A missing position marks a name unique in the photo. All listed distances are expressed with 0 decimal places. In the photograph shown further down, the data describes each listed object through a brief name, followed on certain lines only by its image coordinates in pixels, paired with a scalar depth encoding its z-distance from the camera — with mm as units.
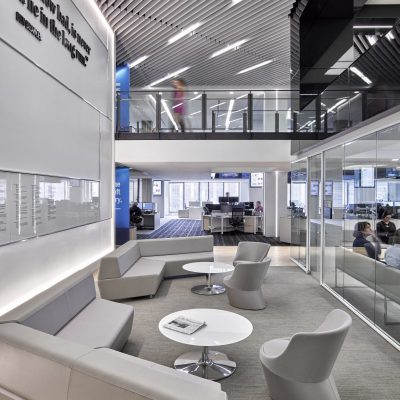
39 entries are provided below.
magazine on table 3127
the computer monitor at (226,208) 14789
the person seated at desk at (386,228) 4598
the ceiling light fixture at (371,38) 9585
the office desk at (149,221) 15880
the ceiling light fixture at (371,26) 9227
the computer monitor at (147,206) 16578
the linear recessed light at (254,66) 11375
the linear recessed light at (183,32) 8589
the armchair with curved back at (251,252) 6426
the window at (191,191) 25223
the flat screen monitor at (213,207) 15279
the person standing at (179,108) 9031
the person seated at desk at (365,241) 4817
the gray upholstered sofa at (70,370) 1804
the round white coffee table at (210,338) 2979
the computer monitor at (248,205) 15853
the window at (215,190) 24734
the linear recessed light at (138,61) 10573
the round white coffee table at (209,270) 5812
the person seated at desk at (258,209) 14883
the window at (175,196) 25686
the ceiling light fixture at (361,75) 5045
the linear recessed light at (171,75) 11831
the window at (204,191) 25031
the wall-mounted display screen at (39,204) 4219
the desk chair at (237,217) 14281
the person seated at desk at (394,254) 4262
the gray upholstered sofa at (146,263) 5438
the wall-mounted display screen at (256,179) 19531
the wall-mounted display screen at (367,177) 4895
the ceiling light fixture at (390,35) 4298
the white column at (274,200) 12609
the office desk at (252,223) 14430
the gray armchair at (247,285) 5066
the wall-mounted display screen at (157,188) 23778
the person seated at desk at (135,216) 13688
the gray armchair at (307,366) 2482
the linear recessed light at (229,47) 9664
